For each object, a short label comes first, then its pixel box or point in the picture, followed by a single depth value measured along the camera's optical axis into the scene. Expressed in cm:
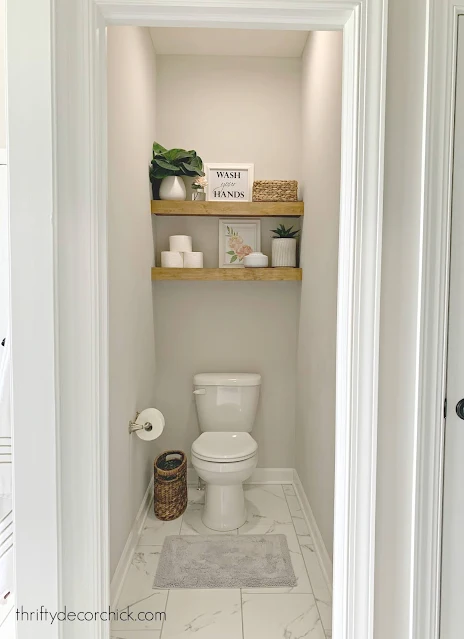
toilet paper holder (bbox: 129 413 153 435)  219
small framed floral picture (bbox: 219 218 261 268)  294
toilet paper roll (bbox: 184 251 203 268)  282
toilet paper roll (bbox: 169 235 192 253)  282
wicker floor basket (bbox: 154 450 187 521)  256
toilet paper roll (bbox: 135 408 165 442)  230
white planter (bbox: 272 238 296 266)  283
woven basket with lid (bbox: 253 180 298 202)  281
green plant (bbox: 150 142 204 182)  271
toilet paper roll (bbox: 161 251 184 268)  279
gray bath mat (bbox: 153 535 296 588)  206
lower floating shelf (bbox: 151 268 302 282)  277
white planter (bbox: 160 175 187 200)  276
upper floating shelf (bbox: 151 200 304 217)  276
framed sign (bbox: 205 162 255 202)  290
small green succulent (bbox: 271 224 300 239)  284
